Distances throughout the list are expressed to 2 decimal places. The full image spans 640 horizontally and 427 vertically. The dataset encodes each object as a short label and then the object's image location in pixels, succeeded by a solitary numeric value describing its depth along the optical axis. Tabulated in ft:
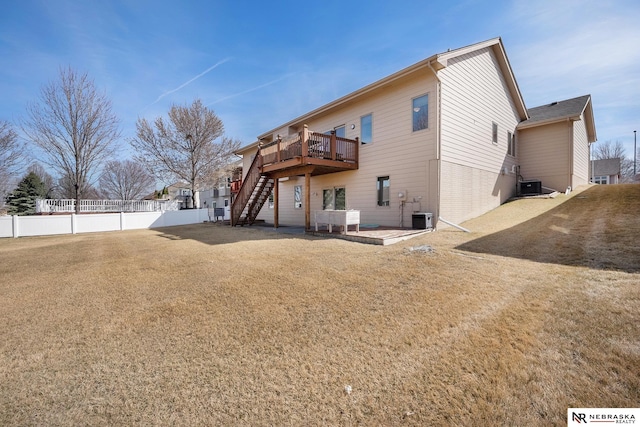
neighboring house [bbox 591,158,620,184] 92.43
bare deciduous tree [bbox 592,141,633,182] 125.25
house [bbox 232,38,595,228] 32.71
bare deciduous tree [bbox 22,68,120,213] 47.83
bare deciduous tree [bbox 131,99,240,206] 74.49
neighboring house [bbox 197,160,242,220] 81.31
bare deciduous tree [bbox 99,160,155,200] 122.31
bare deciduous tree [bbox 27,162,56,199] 105.09
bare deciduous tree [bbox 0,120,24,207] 51.75
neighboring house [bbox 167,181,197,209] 81.92
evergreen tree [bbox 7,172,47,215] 81.82
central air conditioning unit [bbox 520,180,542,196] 45.62
